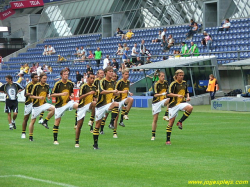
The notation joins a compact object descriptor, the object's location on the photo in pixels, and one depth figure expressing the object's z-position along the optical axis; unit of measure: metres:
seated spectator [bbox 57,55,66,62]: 49.41
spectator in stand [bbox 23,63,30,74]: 50.19
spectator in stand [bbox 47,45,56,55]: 54.82
